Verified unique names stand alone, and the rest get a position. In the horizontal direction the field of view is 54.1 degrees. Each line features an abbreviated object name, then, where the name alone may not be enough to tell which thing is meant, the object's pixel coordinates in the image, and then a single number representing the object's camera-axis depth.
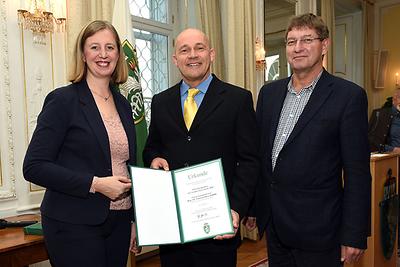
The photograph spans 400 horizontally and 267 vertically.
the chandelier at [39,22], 2.85
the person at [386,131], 4.85
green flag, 3.03
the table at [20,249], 2.11
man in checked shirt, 1.68
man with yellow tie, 1.75
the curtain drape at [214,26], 4.47
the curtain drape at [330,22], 6.99
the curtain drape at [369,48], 8.12
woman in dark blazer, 1.55
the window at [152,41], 4.39
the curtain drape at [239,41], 4.67
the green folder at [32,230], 2.30
